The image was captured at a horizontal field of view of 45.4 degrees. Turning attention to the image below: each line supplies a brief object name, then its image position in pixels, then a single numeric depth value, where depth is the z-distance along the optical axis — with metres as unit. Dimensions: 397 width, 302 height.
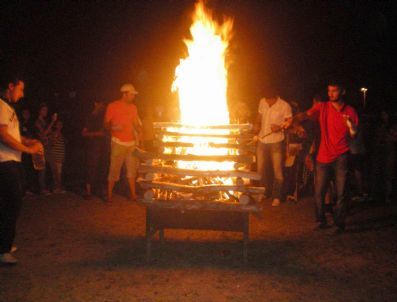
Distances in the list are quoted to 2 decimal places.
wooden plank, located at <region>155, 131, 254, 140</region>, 6.10
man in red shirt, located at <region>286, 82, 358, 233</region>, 7.00
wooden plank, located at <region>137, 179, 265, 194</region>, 5.73
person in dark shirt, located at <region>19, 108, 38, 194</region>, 10.64
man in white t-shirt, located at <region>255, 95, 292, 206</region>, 9.24
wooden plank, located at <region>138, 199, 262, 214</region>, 5.47
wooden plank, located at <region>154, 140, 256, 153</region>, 5.97
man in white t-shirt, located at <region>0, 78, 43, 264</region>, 5.41
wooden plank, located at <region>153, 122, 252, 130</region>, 6.28
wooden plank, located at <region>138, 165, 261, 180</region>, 5.64
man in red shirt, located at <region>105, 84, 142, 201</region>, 9.20
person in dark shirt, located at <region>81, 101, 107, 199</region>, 9.98
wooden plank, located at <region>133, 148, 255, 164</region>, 5.85
